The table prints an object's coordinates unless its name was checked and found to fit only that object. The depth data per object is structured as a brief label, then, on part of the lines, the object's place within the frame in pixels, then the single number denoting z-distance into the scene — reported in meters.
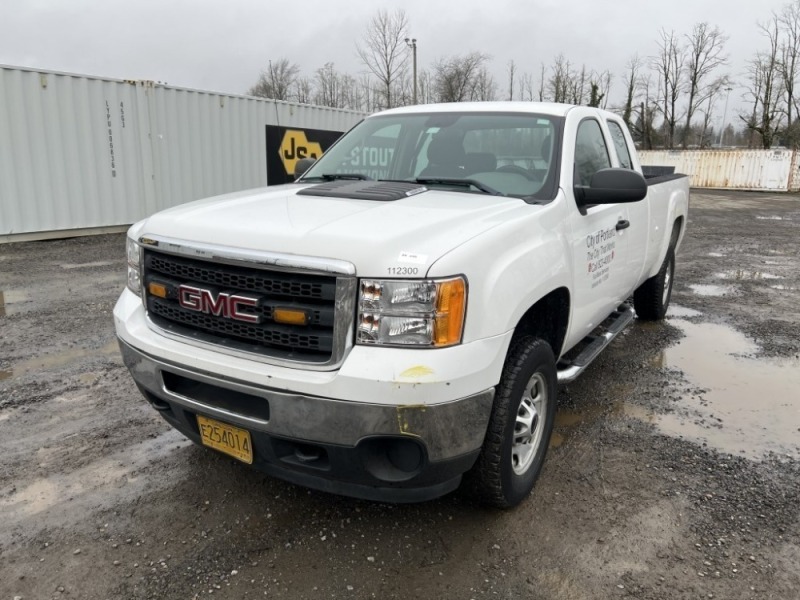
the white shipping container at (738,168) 29.36
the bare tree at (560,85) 49.18
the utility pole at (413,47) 39.16
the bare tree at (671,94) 50.46
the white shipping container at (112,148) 10.32
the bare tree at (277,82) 50.79
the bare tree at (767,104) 42.69
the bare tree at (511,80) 51.90
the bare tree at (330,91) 48.38
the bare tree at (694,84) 50.00
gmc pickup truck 2.17
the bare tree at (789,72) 42.28
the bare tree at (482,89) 42.22
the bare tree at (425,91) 42.44
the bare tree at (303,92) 50.78
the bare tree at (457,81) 41.28
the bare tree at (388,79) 40.62
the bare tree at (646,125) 48.50
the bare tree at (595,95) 48.92
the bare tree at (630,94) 50.90
